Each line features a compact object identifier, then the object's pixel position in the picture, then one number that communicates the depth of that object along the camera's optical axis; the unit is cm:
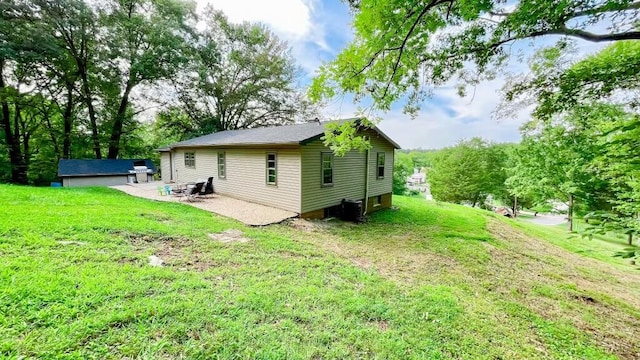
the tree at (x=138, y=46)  1620
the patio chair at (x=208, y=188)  1159
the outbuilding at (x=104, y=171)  1471
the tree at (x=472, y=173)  2784
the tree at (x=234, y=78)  2033
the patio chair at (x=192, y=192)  1059
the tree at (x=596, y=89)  330
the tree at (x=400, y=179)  3353
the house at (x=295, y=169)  865
